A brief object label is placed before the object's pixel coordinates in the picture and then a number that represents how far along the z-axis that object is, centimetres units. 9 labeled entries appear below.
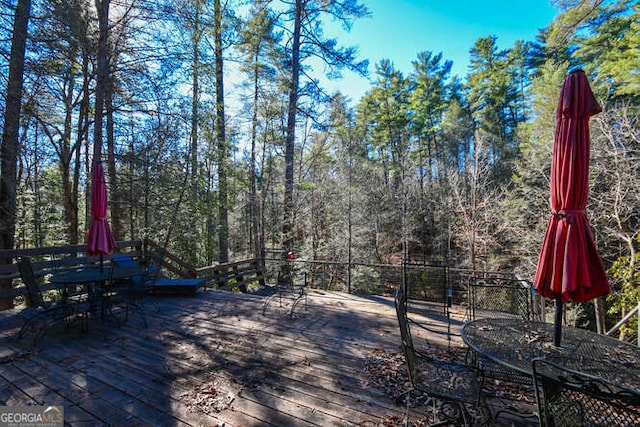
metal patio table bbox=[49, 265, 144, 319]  365
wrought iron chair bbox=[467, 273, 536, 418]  202
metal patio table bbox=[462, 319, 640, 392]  168
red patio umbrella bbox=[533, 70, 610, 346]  183
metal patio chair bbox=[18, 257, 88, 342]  366
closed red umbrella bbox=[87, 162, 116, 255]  406
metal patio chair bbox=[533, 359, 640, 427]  110
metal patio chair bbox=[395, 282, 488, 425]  180
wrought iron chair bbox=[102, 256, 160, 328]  420
